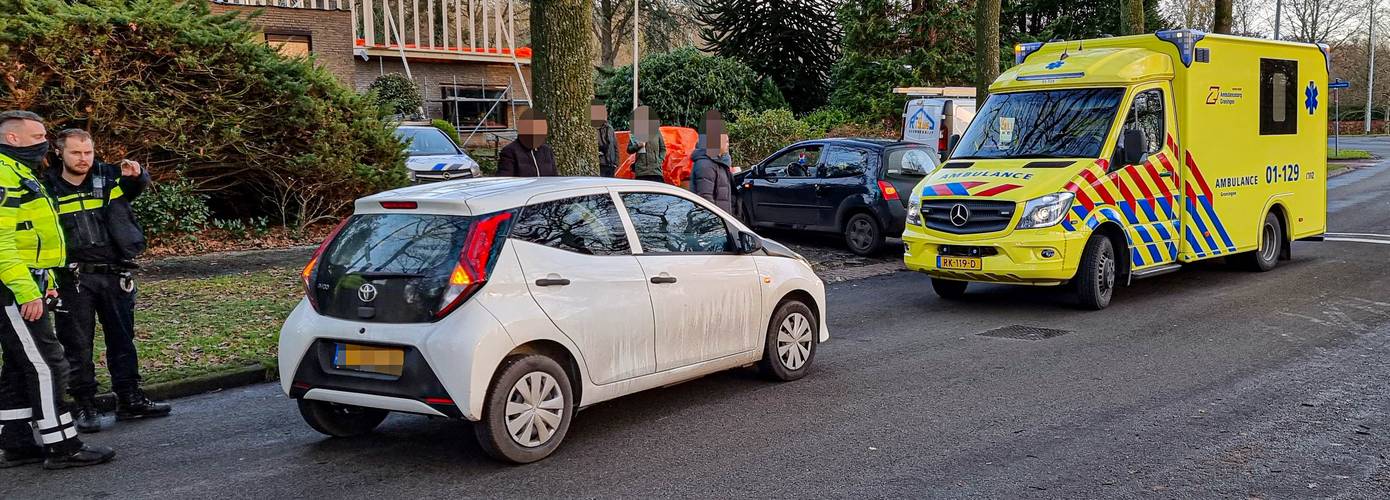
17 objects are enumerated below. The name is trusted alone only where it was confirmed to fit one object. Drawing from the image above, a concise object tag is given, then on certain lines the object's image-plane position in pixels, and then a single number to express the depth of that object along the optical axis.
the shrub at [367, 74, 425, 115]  27.28
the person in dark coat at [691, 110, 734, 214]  10.40
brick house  26.55
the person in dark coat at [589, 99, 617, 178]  14.57
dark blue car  14.50
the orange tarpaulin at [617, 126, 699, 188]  12.71
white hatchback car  5.40
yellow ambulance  10.19
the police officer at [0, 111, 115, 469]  5.43
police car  17.28
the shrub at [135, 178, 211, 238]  12.60
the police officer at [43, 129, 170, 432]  6.16
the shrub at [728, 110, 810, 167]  25.19
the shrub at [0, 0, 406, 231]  11.82
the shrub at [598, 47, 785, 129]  28.25
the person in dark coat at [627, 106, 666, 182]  12.09
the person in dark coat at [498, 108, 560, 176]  10.20
